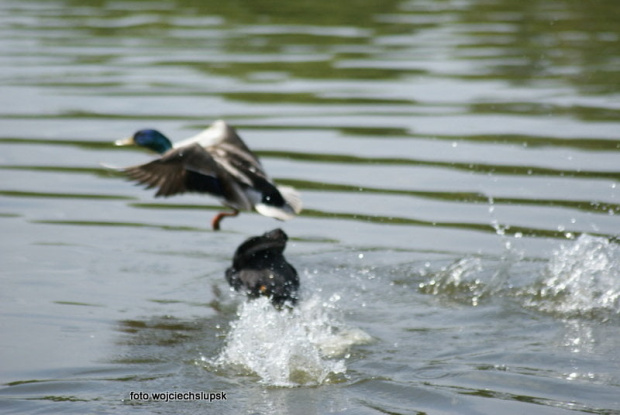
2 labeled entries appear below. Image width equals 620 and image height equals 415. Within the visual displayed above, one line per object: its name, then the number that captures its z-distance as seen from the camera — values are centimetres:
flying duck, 1216
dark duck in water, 1213
